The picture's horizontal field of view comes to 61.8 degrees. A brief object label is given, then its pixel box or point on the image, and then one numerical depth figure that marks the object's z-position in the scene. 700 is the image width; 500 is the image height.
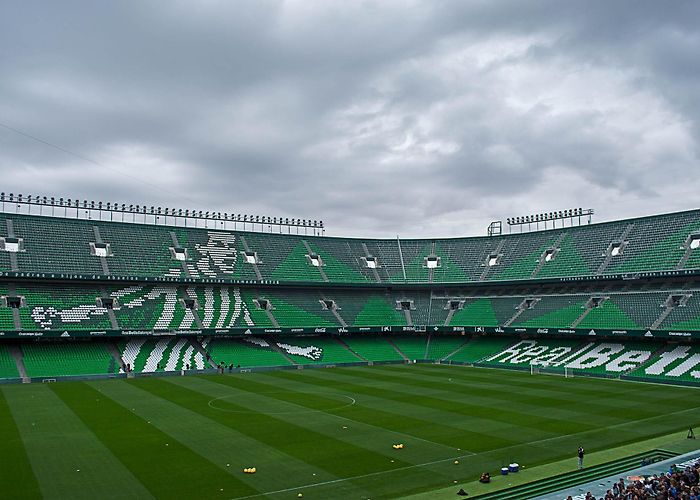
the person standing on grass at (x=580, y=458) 24.39
